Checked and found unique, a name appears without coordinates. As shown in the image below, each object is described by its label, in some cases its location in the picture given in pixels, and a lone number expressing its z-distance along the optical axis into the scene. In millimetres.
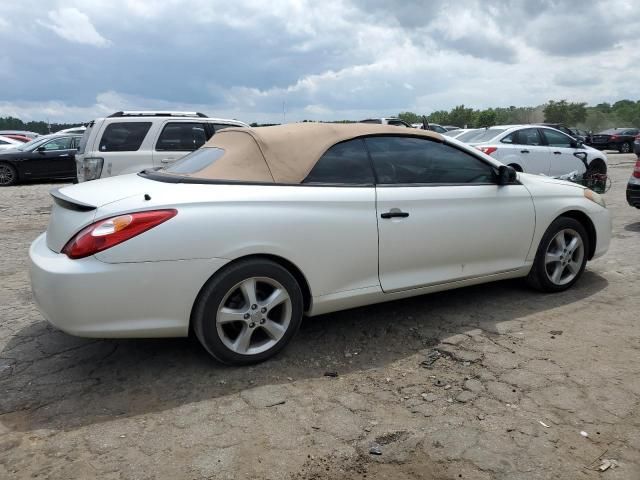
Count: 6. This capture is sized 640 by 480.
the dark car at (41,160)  14633
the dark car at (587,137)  30228
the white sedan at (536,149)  10711
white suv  8172
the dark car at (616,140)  28547
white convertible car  2947
